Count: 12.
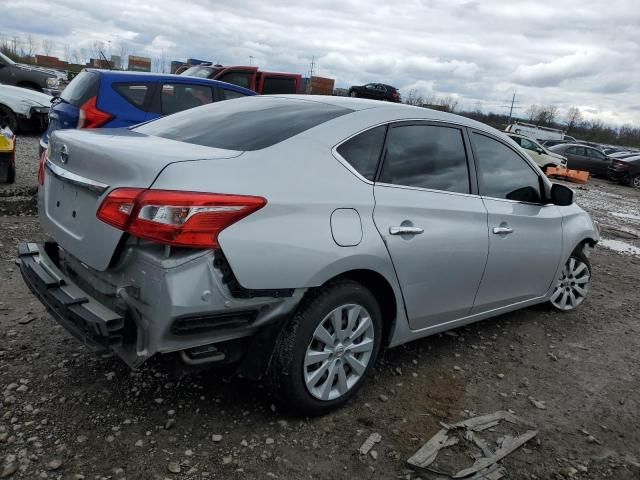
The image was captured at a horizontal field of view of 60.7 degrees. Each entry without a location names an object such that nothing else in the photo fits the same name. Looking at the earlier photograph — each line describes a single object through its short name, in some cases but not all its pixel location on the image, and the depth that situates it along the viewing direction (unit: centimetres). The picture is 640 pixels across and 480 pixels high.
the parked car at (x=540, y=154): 1978
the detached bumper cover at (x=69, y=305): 230
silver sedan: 228
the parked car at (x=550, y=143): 2462
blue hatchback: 641
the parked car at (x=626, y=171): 2211
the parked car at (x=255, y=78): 1291
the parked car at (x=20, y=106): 1091
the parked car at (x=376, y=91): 2854
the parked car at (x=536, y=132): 3506
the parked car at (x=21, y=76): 1476
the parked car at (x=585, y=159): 2376
